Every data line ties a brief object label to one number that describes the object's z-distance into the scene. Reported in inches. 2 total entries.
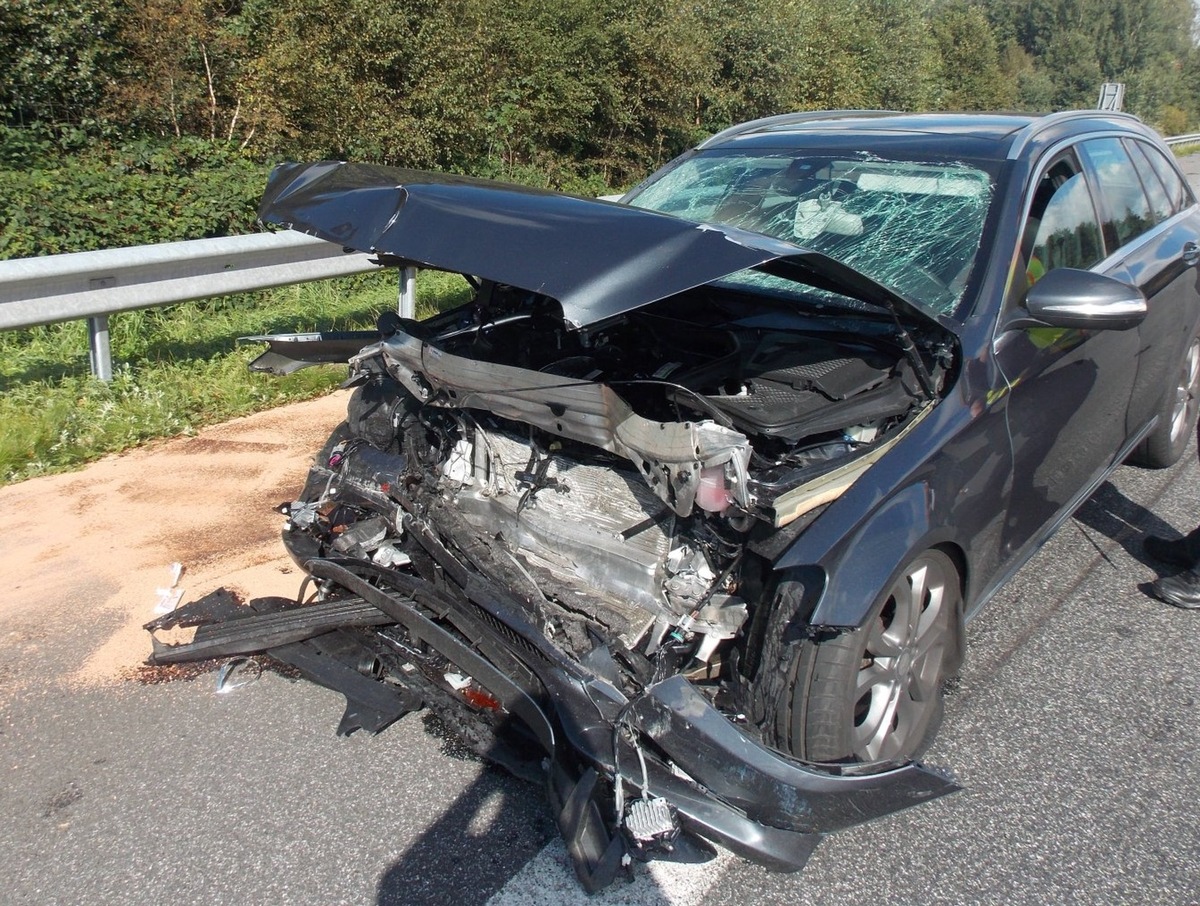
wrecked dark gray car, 96.7
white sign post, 615.5
